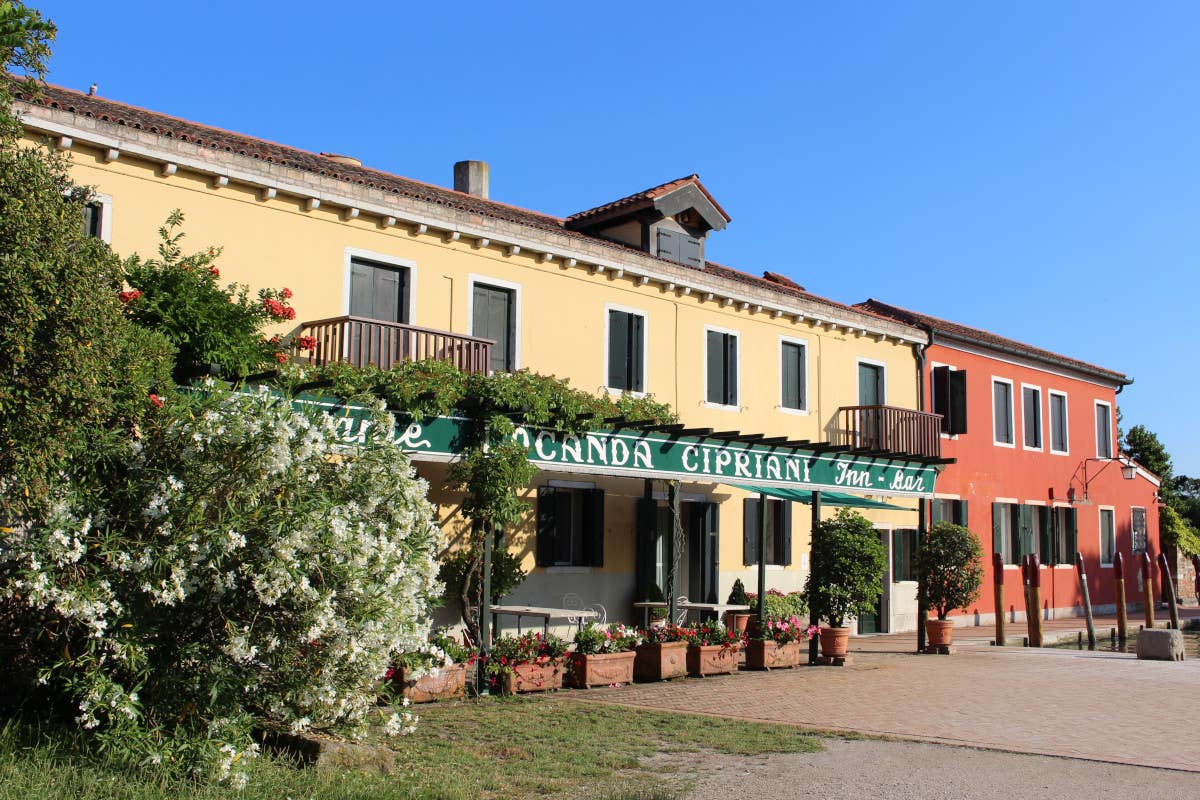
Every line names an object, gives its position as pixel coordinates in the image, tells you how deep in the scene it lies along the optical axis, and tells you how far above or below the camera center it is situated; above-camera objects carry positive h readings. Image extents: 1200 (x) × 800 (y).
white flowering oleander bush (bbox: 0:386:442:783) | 6.76 -0.25
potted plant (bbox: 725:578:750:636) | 18.64 -0.95
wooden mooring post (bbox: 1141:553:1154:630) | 22.95 -0.55
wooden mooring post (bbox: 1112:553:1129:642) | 22.02 -0.71
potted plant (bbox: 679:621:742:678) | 14.73 -1.22
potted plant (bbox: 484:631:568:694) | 12.24 -1.22
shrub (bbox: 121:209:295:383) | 10.87 +2.26
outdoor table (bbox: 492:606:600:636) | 13.92 -0.74
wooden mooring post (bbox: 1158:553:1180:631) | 22.25 -0.72
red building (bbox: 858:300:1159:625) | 24.89 +2.36
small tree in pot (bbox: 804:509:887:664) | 16.30 -0.23
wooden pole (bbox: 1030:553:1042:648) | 20.65 -0.85
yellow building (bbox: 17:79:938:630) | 13.08 +3.63
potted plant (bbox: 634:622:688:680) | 14.16 -1.25
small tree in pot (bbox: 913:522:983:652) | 18.64 -0.23
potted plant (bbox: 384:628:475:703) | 11.23 -1.30
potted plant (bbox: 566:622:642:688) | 13.20 -1.23
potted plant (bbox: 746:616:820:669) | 15.89 -1.27
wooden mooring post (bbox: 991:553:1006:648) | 20.45 -0.58
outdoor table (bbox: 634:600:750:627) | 16.91 -0.78
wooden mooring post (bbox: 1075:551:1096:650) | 21.55 -0.95
